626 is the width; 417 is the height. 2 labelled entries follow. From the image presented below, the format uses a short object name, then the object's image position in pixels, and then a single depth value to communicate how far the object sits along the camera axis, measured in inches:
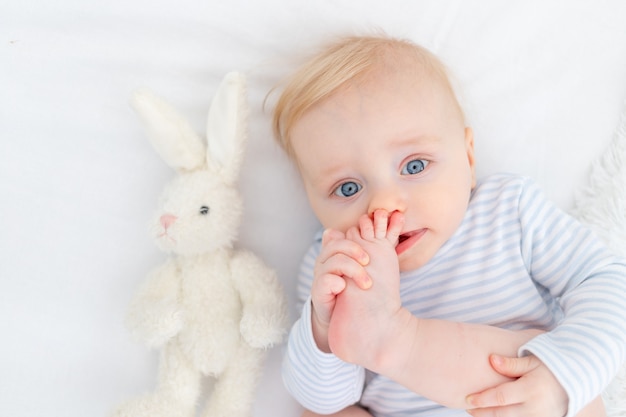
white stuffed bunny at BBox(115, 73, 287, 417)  22.6
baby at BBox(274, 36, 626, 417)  19.8
